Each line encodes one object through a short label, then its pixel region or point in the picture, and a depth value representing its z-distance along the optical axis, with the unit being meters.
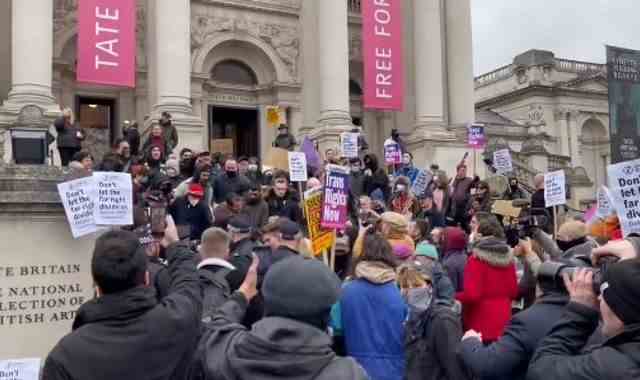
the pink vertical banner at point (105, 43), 18.56
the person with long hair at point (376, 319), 5.07
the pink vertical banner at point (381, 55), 22.88
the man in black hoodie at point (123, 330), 3.13
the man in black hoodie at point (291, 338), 2.90
